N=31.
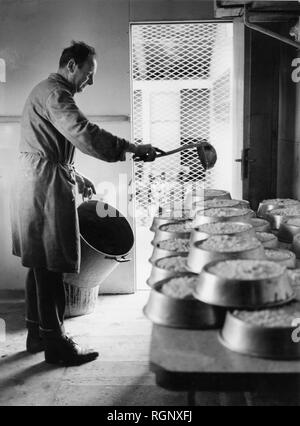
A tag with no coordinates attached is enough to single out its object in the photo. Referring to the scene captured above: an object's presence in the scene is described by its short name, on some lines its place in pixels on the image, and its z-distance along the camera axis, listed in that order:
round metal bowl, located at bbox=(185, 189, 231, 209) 4.05
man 3.59
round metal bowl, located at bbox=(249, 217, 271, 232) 3.32
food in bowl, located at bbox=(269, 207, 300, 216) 3.72
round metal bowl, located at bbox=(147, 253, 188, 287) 2.46
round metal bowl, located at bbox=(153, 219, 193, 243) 3.09
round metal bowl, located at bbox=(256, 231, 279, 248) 3.00
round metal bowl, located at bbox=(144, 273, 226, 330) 2.05
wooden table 1.74
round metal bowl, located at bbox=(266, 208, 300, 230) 3.63
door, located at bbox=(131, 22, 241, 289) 6.42
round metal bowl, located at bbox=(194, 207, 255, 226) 3.10
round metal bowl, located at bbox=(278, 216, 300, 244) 3.26
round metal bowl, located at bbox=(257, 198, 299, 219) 3.97
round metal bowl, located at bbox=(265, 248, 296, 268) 2.61
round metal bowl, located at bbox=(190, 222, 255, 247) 2.73
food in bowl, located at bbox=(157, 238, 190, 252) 2.87
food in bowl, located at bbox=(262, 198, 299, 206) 4.04
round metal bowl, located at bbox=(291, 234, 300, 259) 2.99
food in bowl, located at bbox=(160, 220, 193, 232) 3.22
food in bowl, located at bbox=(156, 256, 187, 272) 2.54
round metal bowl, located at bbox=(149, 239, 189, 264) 2.80
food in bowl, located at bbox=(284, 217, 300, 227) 3.31
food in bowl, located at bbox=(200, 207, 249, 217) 3.21
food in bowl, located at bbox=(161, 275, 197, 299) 2.15
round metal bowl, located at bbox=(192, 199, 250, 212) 3.65
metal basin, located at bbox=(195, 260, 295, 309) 1.99
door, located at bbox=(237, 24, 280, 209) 4.82
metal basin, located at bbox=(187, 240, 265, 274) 2.39
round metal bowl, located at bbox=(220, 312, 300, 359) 1.80
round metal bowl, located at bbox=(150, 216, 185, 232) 3.54
